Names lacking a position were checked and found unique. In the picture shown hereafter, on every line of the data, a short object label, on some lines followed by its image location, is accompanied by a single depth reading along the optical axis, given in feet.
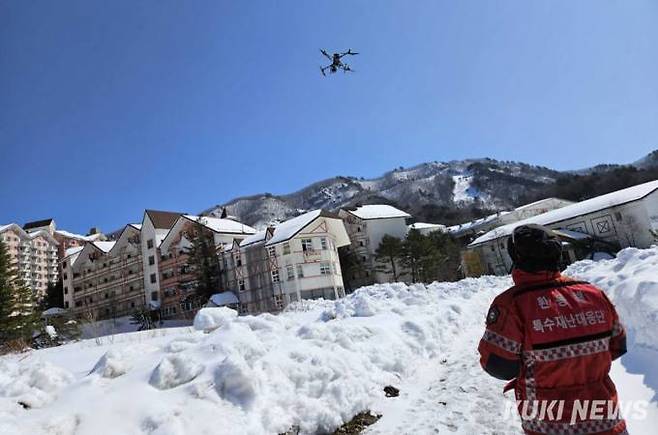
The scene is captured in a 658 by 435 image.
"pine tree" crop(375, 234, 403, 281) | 175.87
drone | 46.42
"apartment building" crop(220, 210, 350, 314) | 147.95
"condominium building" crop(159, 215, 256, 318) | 179.01
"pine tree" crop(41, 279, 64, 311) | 249.14
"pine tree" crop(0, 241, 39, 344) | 91.25
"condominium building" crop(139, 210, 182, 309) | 194.18
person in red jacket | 8.45
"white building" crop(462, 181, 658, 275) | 139.03
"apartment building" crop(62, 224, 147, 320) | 204.44
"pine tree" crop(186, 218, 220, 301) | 169.27
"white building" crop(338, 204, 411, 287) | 197.47
